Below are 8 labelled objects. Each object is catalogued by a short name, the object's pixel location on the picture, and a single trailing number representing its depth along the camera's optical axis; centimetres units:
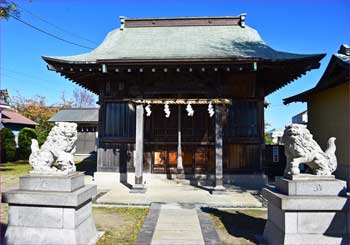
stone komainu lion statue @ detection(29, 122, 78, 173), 398
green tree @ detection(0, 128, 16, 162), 1740
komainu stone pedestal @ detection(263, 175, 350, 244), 364
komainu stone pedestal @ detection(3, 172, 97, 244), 372
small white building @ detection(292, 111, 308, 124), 3572
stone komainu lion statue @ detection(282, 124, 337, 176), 392
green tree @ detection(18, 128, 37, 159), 1912
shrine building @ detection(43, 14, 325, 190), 872
